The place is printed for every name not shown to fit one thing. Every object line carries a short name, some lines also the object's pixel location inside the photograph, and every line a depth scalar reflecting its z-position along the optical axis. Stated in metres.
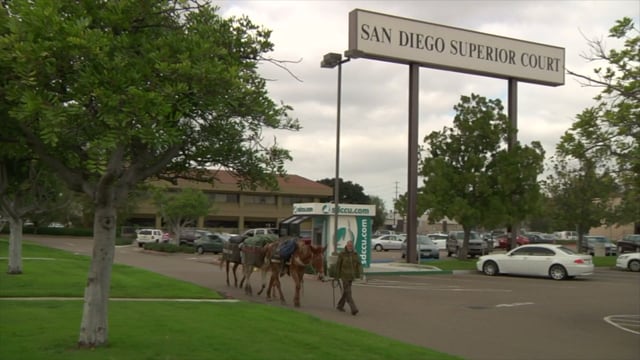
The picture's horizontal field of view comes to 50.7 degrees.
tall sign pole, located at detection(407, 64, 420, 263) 31.89
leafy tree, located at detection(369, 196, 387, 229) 111.69
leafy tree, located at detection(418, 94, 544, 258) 32.31
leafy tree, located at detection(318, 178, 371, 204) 115.81
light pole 24.21
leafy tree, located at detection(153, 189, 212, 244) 49.72
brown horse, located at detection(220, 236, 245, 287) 20.89
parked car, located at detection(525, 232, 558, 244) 64.11
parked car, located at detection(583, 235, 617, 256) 49.38
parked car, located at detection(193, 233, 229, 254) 43.91
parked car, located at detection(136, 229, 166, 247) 52.66
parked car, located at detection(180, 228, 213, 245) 52.80
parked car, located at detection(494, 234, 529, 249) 54.78
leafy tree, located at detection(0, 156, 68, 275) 17.49
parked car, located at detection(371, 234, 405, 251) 56.44
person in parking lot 15.40
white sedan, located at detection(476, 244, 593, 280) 26.59
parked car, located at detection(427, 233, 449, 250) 56.50
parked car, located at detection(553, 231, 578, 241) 84.62
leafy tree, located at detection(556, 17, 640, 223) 11.87
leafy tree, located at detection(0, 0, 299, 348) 6.74
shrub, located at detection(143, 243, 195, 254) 42.50
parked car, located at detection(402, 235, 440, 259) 40.55
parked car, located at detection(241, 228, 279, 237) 45.32
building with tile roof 87.44
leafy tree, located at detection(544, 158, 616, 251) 39.34
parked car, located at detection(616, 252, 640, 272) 33.09
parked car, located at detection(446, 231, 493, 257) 42.62
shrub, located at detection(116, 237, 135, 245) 60.24
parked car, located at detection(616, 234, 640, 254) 46.72
